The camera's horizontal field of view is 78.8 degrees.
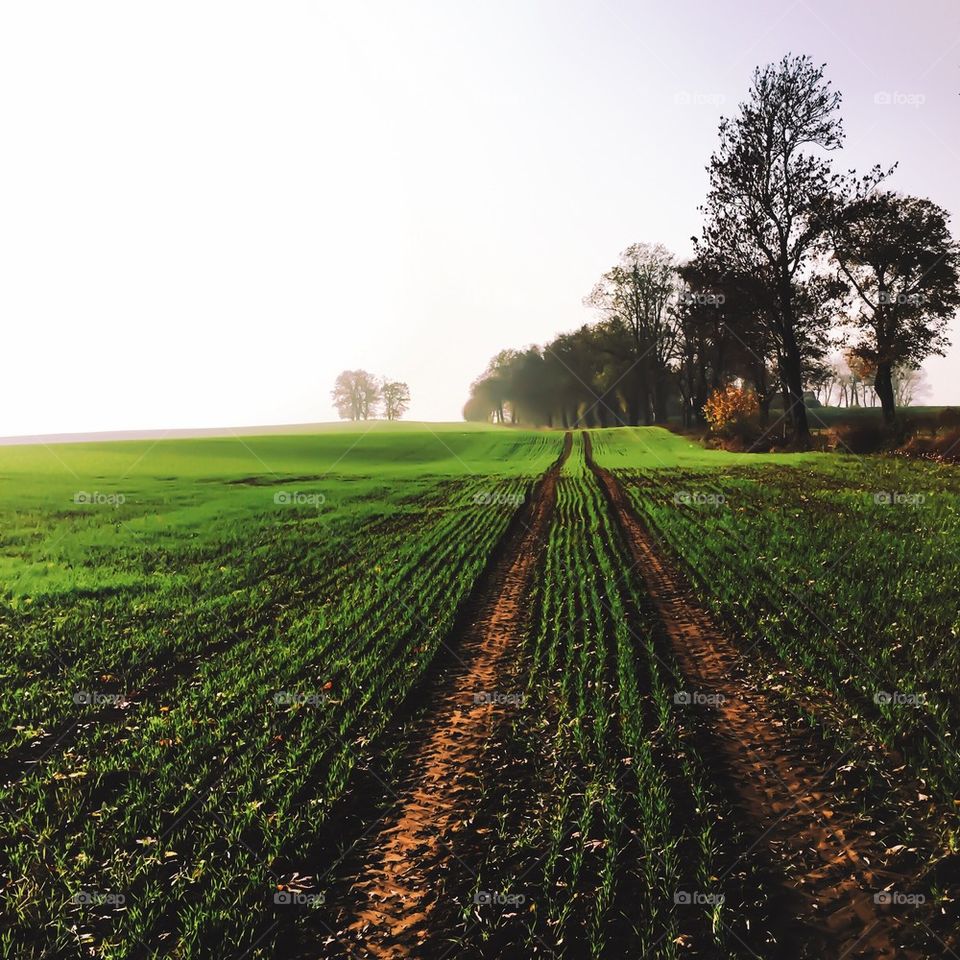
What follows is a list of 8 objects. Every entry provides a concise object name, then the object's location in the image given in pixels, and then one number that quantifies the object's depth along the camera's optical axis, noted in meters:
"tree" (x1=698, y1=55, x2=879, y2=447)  35.72
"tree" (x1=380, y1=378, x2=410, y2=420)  135.88
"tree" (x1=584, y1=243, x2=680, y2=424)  71.00
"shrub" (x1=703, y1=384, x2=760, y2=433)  48.44
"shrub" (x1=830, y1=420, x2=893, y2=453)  33.50
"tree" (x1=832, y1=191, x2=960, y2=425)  41.59
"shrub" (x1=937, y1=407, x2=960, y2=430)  29.58
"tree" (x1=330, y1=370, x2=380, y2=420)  143.12
